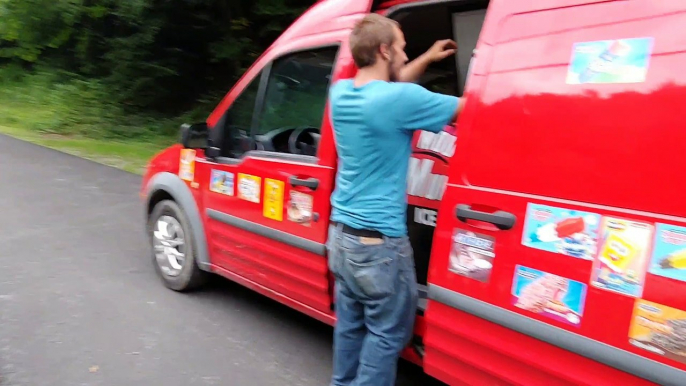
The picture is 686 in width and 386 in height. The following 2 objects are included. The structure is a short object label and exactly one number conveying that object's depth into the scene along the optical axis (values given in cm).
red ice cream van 209
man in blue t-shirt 262
